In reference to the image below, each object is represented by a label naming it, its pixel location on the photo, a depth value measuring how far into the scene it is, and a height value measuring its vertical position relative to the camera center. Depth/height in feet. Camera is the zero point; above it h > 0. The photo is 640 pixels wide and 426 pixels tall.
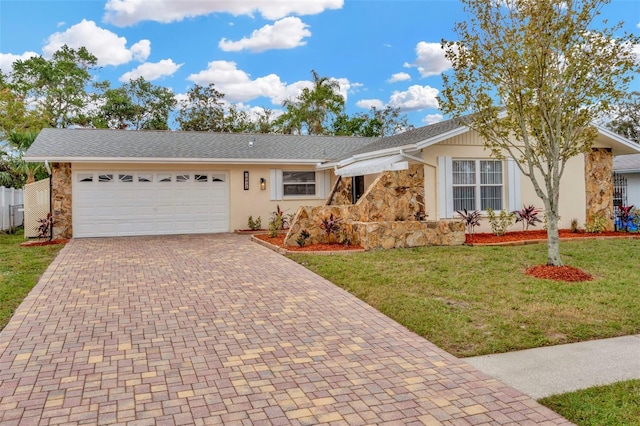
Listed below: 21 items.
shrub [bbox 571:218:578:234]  48.79 -1.81
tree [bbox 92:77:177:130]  118.32 +27.97
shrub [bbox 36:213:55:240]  49.67 -1.27
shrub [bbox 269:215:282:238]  47.07 -1.52
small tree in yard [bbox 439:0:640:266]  26.73 +8.34
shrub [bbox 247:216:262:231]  57.26 -1.42
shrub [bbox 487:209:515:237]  44.14 -1.21
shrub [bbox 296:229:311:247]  40.04 -2.27
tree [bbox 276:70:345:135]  119.34 +27.40
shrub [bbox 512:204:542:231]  45.32 -0.68
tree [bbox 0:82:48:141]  93.61 +21.53
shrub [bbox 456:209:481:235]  43.62 -0.77
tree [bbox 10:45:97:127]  112.78 +32.40
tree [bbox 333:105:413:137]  121.08 +23.70
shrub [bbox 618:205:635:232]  48.34 -0.88
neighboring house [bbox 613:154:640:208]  70.90 +4.22
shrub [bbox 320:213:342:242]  41.01 -1.28
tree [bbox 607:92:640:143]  131.03 +25.05
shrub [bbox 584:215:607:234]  47.73 -1.85
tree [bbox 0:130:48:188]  60.03 +8.69
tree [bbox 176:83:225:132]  118.93 +27.08
